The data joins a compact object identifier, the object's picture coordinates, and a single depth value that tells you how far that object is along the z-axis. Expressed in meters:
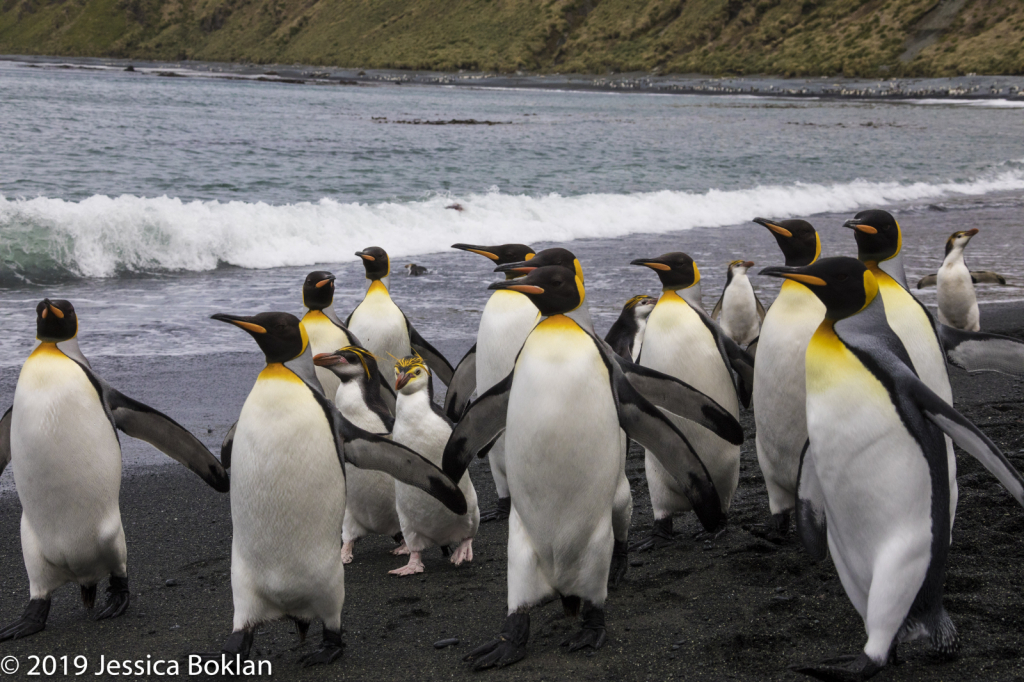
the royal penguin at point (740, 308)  7.18
